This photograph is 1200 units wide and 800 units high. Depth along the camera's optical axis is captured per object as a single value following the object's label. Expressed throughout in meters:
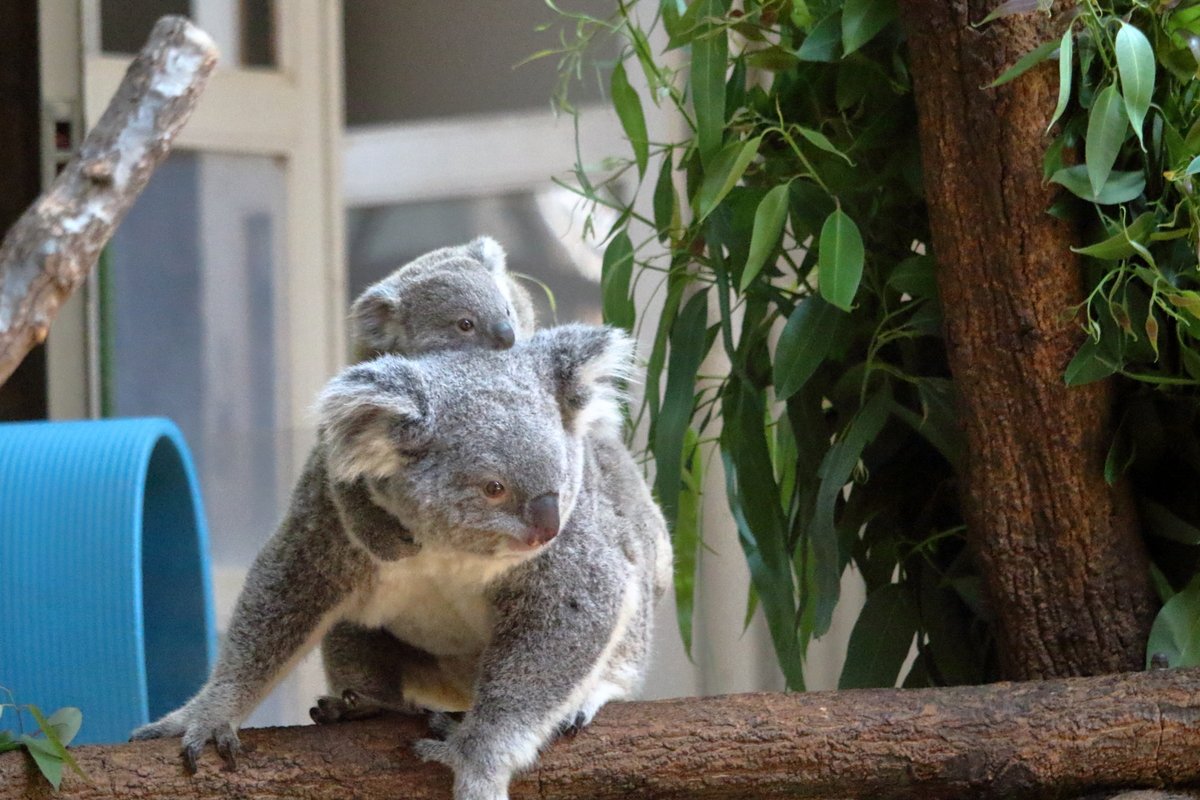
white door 10.03
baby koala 5.37
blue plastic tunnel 5.95
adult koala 4.24
